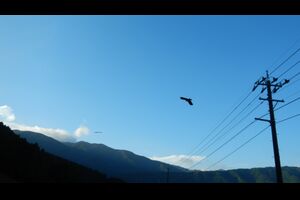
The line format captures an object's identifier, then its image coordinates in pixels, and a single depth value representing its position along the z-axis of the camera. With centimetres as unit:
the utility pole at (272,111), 2548
